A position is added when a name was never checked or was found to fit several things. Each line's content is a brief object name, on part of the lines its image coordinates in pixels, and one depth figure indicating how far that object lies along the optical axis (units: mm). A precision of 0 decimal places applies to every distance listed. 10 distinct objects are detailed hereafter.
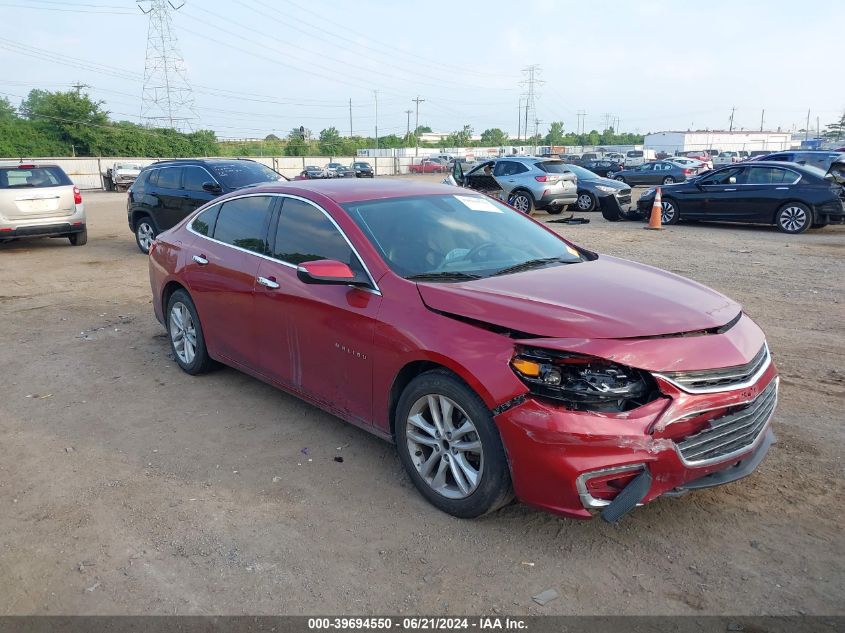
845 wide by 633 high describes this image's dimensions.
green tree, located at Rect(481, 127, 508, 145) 138750
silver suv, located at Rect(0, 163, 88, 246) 12758
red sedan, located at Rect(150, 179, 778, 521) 3133
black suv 11484
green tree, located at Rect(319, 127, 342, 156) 91562
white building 97562
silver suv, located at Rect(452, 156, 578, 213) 18266
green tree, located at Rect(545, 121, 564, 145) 135000
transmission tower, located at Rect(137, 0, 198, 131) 61219
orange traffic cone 15938
